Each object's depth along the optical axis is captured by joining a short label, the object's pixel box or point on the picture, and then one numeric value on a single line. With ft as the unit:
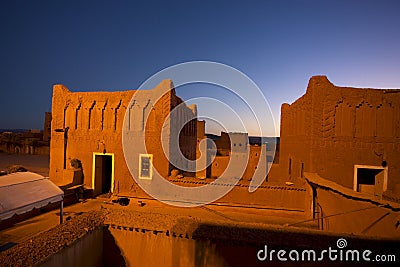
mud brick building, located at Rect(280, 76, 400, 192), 37.42
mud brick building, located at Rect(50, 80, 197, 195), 44.80
